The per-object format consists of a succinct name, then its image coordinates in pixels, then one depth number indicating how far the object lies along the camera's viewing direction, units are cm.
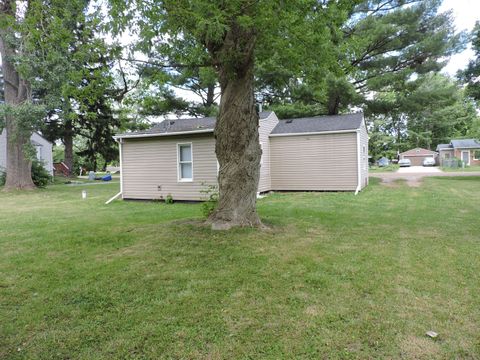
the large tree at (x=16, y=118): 1376
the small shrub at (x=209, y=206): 663
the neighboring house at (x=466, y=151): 3853
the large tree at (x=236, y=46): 459
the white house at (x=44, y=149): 2487
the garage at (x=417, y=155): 4456
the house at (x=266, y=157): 1112
